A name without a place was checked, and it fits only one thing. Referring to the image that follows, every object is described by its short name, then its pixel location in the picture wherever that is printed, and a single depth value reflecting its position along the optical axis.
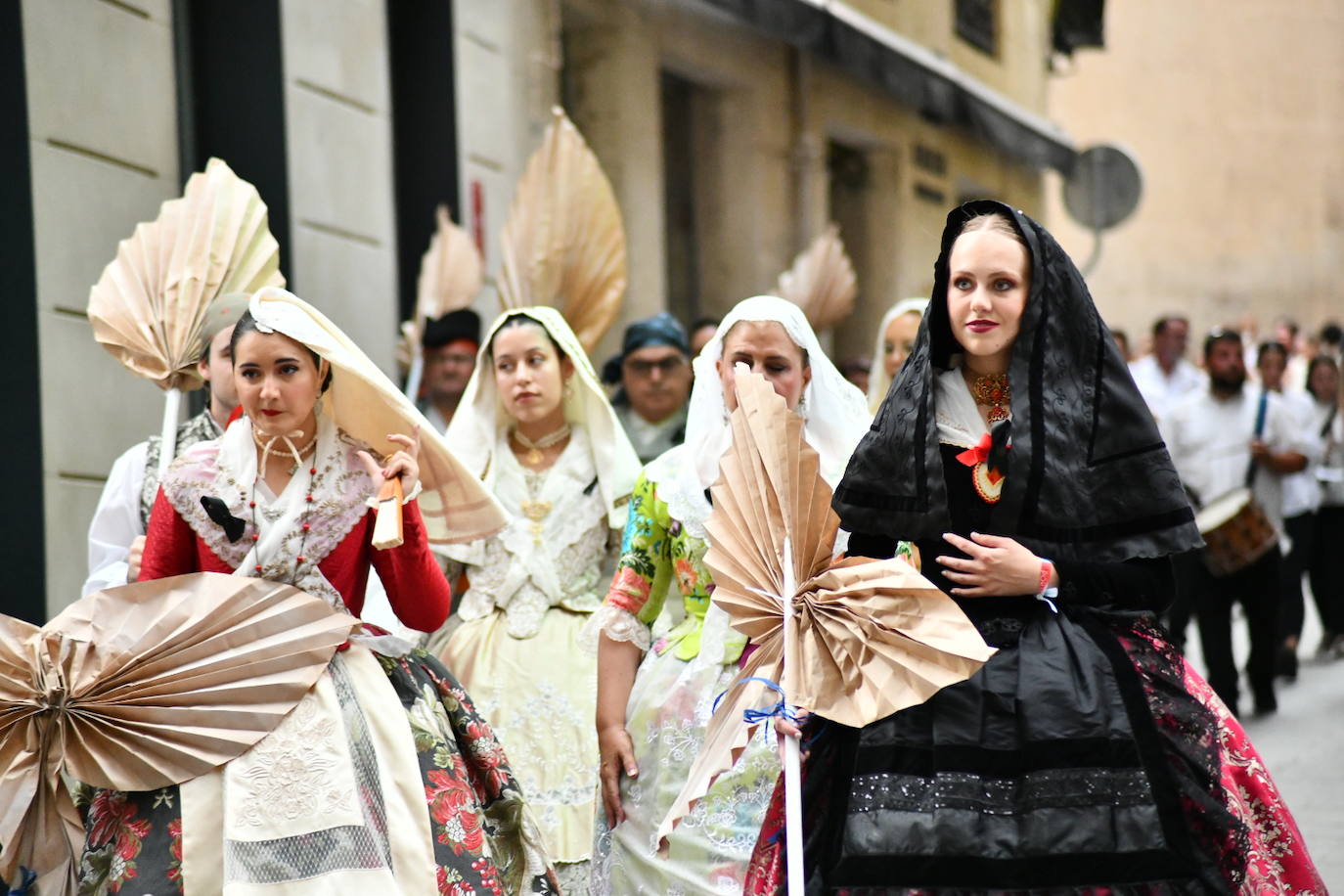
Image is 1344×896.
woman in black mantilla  6.42
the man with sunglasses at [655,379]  15.29
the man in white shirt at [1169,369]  24.36
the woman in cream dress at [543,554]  11.34
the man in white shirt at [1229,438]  20.12
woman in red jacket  7.49
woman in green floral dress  8.87
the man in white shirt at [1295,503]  21.42
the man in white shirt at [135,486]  9.98
